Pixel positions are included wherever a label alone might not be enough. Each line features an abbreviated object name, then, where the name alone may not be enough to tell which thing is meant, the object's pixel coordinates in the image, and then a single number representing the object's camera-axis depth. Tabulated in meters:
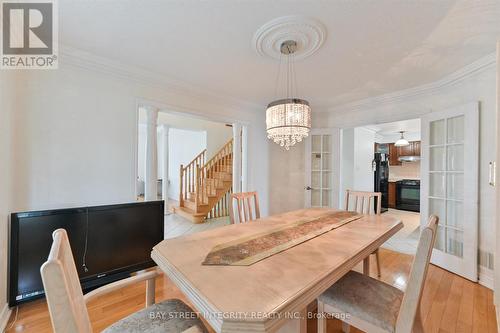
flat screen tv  1.80
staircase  5.20
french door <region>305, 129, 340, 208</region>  4.00
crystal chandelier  1.87
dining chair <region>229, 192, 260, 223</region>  2.38
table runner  1.22
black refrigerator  6.12
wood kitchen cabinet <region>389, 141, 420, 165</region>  6.56
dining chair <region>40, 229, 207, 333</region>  0.64
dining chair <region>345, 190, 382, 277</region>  2.62
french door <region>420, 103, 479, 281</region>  2.46
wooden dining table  0.79
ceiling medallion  1.69
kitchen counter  6.88
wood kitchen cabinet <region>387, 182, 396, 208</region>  6.59
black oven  6.12
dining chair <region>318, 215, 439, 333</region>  1.02
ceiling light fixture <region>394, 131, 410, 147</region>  6.18
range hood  6.62
